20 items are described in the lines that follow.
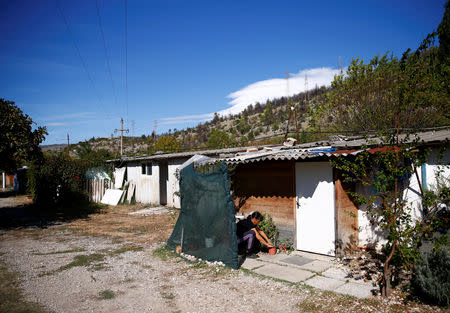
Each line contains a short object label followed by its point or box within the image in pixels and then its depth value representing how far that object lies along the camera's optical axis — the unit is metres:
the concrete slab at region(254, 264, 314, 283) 5.74
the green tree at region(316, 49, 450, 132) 14.51
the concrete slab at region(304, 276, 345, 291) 5.25
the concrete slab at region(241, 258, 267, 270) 6.42
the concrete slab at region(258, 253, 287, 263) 6.90
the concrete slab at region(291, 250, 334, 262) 6.80
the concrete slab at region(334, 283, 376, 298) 4.86
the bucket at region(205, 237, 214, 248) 6.65
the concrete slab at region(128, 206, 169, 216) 14.79
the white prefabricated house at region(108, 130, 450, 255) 6.68
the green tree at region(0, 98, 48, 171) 10.72
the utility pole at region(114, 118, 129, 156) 28.08
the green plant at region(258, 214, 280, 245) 7.65
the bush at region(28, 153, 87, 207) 16.33
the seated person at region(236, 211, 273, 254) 7.14
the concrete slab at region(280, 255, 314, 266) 6.62
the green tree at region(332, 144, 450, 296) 4.15
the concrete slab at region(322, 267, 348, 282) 5.70
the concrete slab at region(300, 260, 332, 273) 6.16
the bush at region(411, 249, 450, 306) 4.19
